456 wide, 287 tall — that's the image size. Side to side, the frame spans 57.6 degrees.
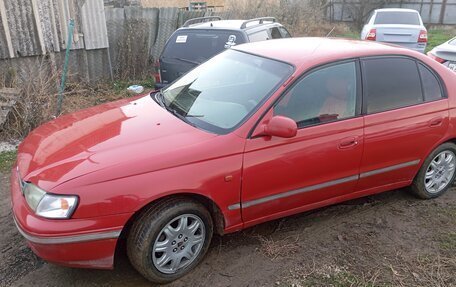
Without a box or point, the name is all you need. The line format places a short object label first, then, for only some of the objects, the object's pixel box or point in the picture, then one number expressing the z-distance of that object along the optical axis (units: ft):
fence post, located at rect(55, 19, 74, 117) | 21.33
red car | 9.04
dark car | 21.53
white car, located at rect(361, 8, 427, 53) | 36.29
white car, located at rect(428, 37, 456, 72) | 22.93
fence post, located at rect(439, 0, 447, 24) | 71.73
